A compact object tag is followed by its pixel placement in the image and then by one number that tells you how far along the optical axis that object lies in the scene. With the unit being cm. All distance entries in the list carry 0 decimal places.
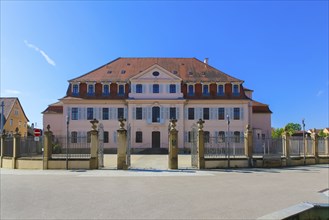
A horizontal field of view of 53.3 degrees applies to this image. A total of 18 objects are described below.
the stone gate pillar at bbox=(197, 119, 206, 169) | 1953
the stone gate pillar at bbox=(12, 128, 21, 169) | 2055
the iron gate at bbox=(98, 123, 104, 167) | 2045
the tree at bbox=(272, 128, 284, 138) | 8244
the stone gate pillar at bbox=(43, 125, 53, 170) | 1955
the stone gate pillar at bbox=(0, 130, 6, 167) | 2198
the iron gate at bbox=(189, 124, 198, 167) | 2056
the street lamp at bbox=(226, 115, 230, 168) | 1995
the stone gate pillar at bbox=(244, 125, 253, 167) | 2035
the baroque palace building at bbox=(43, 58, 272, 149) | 4316
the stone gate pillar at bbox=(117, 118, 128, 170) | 1942
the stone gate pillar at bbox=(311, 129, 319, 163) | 2369
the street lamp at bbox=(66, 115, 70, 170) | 1955
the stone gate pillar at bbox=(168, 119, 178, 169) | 1948
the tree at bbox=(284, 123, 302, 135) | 11469
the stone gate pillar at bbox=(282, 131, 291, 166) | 2173
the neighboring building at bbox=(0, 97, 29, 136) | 5669
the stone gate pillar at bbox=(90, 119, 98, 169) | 1947
